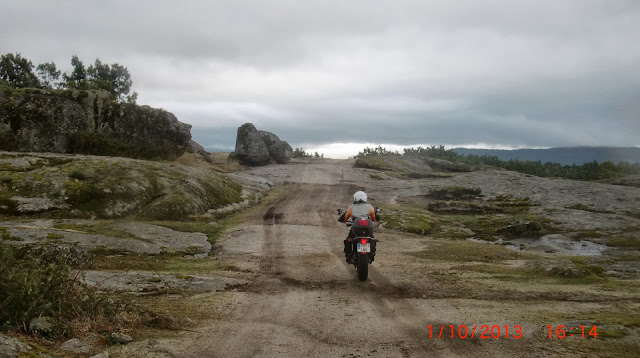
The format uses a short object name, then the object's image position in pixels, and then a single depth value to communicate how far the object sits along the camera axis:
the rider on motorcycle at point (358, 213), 14.30
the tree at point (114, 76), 66.24
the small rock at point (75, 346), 6.50
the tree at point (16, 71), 60.47
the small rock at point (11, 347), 5.34
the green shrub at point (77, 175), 24.36
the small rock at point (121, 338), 7.17
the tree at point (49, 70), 68.12
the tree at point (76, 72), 67.25
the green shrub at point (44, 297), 6.66
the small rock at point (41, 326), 6.69
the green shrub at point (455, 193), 37.81
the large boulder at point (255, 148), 58.34
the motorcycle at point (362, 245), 13.20
